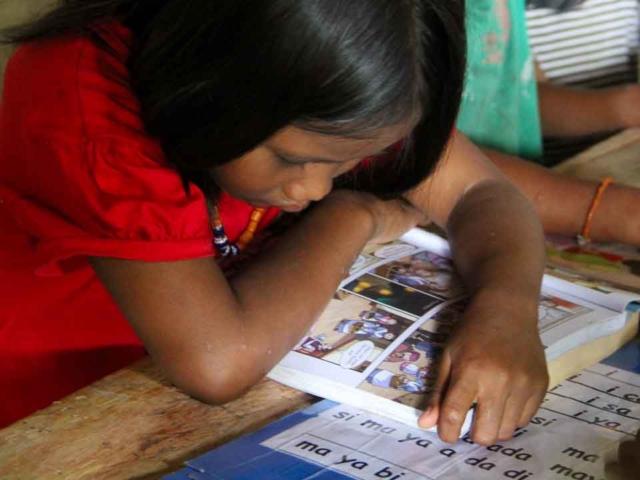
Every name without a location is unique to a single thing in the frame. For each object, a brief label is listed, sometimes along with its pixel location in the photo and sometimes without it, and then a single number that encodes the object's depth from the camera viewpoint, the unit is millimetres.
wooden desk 655
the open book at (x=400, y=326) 723
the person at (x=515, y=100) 1356
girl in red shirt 667
